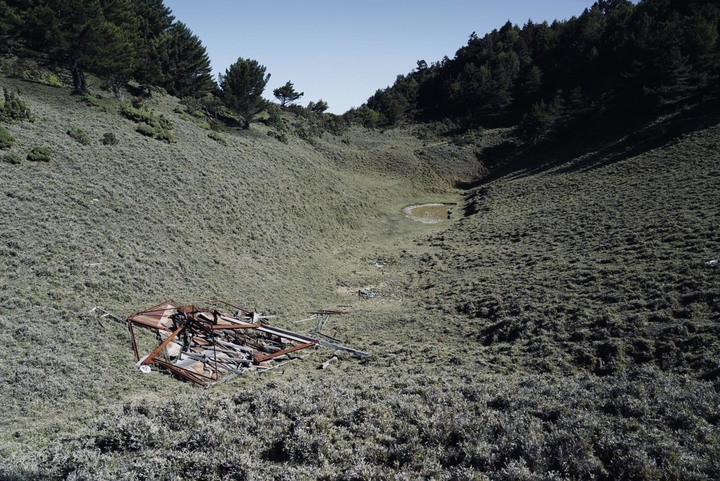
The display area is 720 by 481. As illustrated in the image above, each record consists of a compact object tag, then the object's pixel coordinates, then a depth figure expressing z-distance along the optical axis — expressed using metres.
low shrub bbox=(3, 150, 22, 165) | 18.69
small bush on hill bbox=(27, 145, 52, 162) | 19.94
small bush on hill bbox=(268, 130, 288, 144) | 45.91
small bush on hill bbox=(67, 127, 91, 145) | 23.97
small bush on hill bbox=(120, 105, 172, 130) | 30.44
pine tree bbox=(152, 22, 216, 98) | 44.88
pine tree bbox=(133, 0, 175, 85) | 40.31
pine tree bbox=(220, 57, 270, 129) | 42.97
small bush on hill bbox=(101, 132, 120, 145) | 25.34
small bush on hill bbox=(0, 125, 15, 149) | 19.39
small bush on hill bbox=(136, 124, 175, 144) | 29.33
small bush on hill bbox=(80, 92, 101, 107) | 29.90
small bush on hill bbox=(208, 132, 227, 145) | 35.75
